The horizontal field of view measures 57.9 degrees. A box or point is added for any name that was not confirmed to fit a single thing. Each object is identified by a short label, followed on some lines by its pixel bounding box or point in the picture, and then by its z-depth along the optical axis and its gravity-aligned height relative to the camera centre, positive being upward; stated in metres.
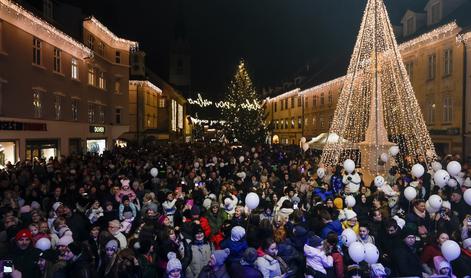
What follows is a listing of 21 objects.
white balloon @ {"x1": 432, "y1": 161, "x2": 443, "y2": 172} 12.91 -0.95
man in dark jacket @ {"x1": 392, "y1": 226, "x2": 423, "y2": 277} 5.96 -1.77
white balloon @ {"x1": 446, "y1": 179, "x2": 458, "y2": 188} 10.87 -1.23
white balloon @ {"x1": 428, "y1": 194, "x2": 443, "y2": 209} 8.17 -1.28
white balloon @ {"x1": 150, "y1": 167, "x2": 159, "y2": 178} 15.17 -1.33
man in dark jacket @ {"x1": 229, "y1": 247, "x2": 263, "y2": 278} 5.36 -1.70
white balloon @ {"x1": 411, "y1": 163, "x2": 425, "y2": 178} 11.88 -1.00
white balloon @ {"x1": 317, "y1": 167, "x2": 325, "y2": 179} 13.32 -1.19
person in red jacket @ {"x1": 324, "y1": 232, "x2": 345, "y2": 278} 5.84 -1.66
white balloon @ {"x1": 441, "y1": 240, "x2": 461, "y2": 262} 5.65 -1.54
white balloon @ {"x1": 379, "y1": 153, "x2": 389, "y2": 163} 15.88 -0.82
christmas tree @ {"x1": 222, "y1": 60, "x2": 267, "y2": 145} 43.00 +2.21
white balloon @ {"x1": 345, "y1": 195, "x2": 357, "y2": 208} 9.07 -1.43
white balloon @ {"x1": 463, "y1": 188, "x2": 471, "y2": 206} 8.77 -1.27
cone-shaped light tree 16.69 +1.98
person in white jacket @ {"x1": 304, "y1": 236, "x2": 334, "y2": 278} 5.65 -1.68
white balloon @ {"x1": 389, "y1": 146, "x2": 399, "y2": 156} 16.06 -0.57
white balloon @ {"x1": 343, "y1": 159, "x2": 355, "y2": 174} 12.50 -0.92
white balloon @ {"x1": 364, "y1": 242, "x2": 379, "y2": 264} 5.60 -1.57
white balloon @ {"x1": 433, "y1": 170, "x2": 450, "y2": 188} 10.47 -1.06
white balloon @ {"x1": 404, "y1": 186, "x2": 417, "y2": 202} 9.64 -1.32
